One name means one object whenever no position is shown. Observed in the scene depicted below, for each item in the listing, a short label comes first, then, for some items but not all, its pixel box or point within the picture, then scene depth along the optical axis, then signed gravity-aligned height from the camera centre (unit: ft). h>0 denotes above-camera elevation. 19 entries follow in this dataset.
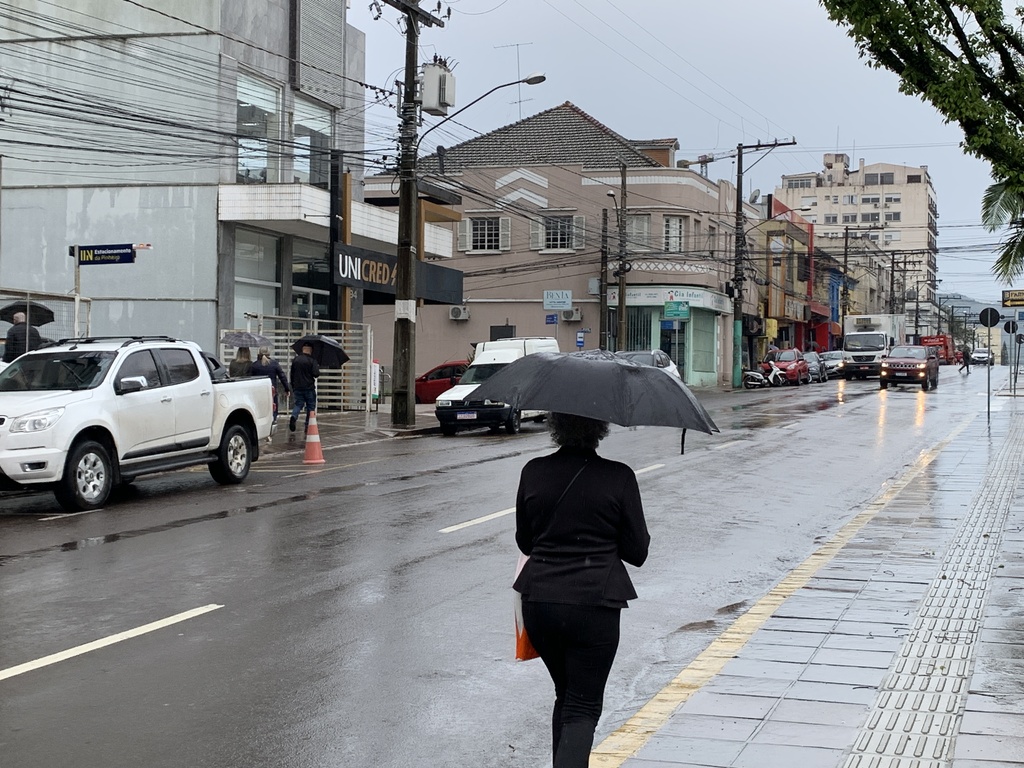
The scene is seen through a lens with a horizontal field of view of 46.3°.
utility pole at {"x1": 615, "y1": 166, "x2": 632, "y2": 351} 149.69 +10.77
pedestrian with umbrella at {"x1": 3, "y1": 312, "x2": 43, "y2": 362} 62.18 -0.03
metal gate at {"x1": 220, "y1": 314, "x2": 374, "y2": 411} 105.19 -2.22
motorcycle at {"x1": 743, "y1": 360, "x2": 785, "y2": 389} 169.07 -3.40
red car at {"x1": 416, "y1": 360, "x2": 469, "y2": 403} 124.88 -3.55
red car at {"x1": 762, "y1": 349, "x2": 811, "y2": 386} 173.06 -1.54
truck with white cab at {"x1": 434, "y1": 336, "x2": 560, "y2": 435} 83.05 -4.44
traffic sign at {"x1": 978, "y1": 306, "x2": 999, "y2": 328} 108.17 +3.87
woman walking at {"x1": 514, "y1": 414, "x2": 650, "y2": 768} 13.84 -2.62
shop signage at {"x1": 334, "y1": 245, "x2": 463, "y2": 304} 99.81 +6.52
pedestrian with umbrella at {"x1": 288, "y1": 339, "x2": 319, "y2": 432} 78.02 -2.03
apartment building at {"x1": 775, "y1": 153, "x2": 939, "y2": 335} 504.02 +66.01
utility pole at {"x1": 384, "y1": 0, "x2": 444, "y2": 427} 86.74 +7.41
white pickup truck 43.32 -2.99
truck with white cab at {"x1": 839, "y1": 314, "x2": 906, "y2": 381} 194.70 +1.81
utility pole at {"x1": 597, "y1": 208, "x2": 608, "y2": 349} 149.28 +6.64
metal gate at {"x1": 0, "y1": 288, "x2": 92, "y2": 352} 65.51 +1.62
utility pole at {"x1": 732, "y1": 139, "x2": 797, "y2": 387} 172.76 +10.81
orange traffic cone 62.23 -5.41
